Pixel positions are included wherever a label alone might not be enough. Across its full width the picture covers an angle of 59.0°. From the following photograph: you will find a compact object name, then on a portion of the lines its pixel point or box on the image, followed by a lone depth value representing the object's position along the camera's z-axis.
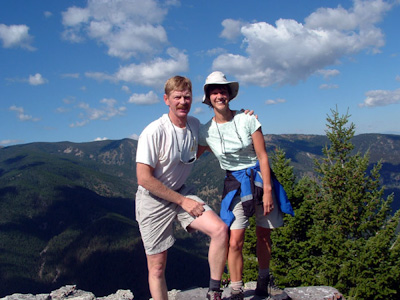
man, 4.70
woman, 5.27
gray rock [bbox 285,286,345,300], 6.37
